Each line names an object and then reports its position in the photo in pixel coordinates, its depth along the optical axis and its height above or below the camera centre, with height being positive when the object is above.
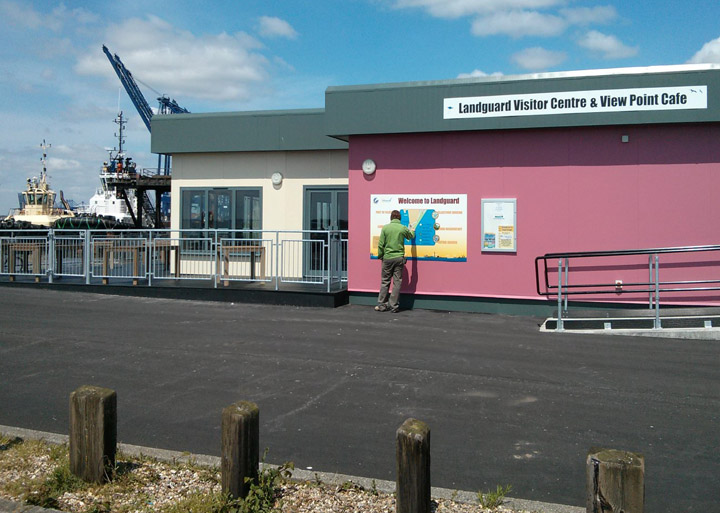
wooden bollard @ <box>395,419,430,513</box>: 3.52 -1.16
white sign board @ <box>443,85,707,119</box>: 11.17 +2.86
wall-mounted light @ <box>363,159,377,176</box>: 13.36 +1.92
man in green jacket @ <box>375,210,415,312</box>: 12.36 +0.09
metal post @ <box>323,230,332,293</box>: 13.14 +0.01
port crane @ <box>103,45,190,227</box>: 72.94 +18.65
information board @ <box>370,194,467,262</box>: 12.81 +0.76
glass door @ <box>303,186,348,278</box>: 16.00 +1.23
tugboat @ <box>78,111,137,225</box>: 63.55 +5.54
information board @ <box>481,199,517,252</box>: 12.47 +0.66
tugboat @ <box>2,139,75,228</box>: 53.25 +4.56
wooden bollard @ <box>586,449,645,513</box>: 3.16 -1.11
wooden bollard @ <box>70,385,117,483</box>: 4.16 -1.13
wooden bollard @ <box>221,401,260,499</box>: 3.85 -1.14
